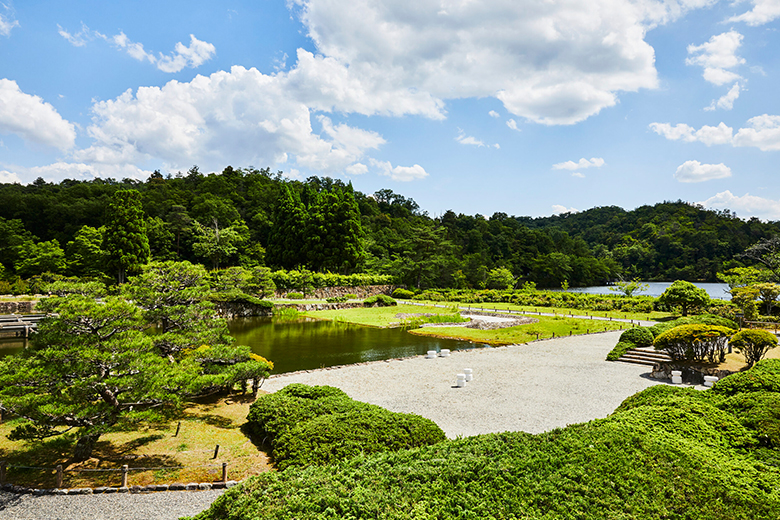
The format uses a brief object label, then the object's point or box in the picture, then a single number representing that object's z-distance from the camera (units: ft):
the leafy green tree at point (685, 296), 93.04
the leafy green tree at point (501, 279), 172.96
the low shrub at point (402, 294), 155.22
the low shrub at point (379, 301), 134.31
